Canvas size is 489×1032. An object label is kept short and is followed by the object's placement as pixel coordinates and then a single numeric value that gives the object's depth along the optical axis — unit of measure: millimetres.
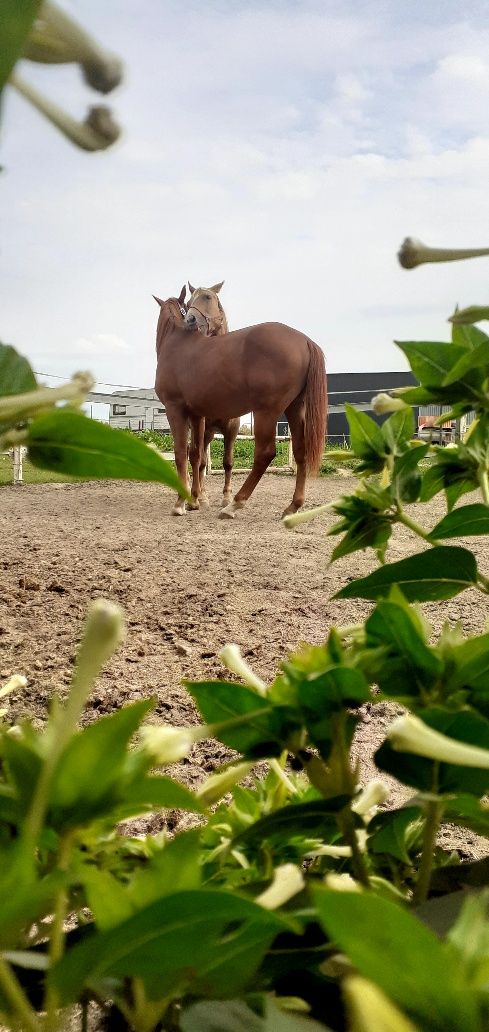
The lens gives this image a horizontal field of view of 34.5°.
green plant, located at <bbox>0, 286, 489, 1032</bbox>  133
